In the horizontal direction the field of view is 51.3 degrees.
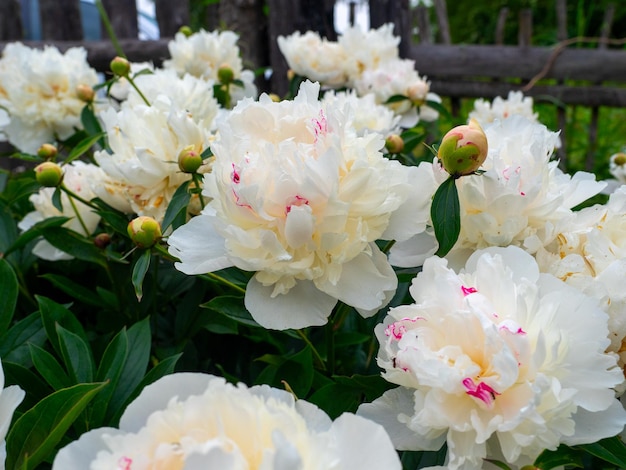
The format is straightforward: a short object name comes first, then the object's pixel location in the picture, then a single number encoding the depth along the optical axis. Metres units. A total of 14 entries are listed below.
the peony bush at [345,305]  0.33
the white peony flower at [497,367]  0.37
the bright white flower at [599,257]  0.44
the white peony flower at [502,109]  1.43
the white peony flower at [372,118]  0.88
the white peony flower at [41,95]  1.02
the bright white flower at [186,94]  0.78
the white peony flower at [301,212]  0.43
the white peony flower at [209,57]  1.16
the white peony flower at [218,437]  0.29
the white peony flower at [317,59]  1.23
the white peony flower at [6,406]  0.37
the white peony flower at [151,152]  0.65
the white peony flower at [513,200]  0.47
